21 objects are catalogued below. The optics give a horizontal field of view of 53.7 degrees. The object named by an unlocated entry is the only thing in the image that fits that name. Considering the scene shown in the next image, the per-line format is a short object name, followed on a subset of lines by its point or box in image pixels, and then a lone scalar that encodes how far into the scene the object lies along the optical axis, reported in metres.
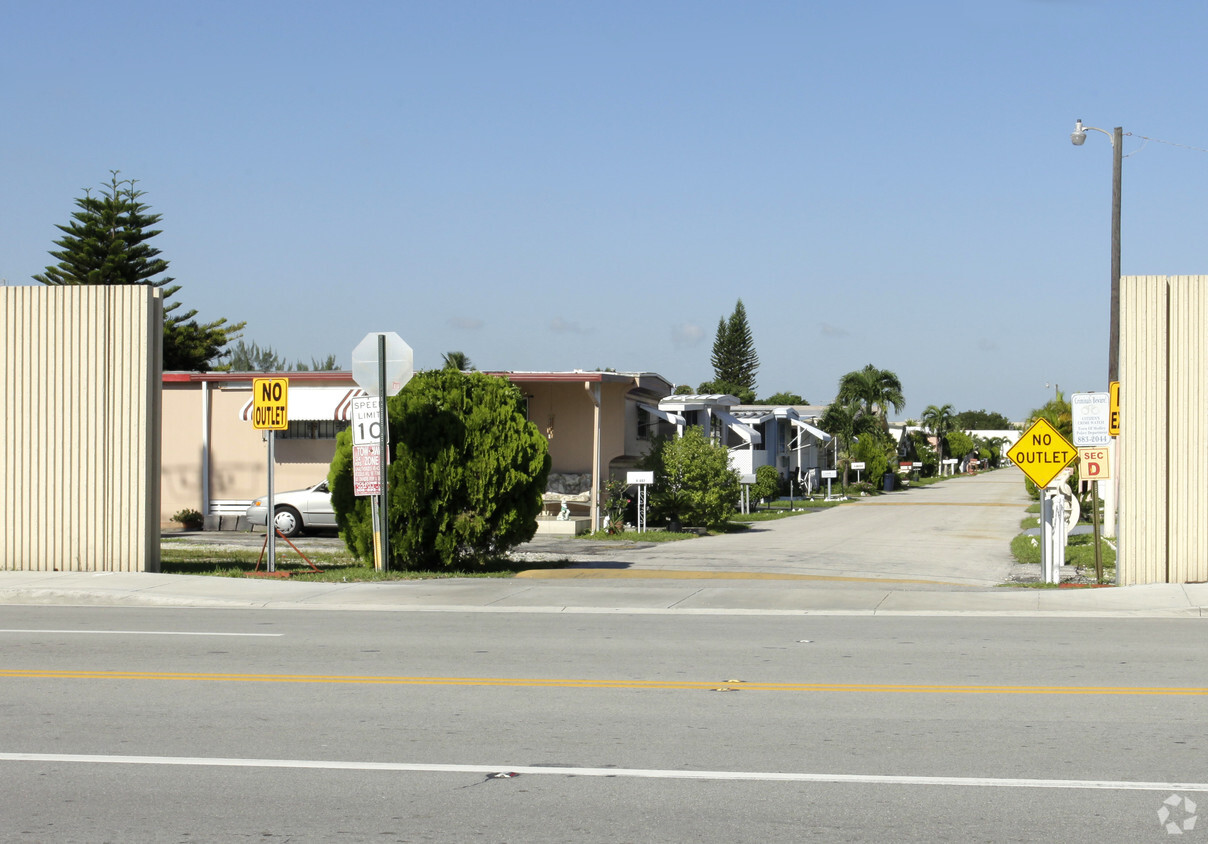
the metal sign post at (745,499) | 45.09
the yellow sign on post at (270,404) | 17.09
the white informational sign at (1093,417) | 16.89
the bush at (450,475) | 17.64
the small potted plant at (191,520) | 32.41
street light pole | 27.99
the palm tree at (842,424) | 74.19
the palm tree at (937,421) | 136.50
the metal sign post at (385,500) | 17.08
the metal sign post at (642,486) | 31.62
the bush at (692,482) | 34.19
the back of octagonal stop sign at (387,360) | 17.50
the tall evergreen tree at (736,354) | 122.88
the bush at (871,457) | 75.56
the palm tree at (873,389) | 79.81
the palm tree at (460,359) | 54.04
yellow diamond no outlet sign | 17.16
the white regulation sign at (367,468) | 16.98
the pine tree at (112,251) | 53.31
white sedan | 29.53
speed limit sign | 17.02
